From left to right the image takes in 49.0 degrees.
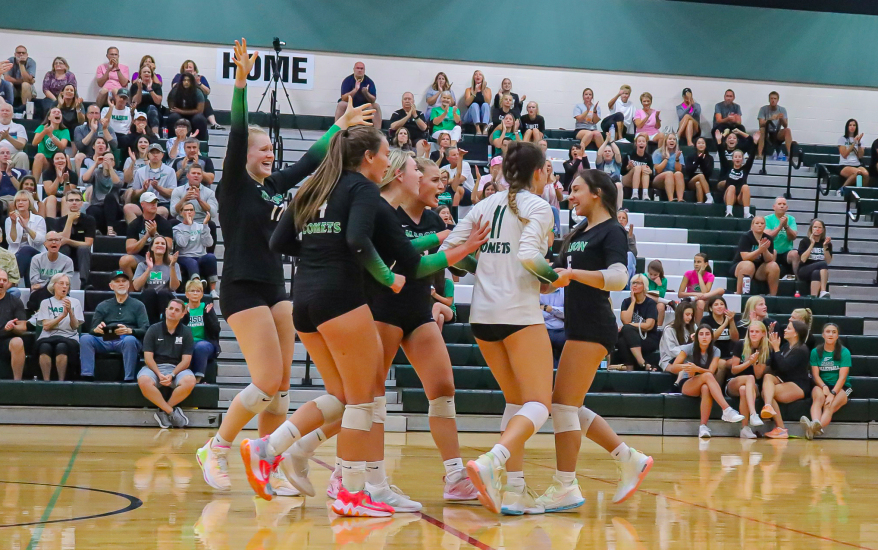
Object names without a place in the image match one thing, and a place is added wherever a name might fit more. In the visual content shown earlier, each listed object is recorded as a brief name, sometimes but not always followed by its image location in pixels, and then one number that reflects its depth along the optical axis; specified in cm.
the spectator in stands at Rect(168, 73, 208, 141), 1487
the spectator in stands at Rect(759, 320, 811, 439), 1084
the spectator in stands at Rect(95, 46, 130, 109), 1572
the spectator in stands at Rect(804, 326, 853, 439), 1087
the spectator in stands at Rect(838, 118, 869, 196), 1653
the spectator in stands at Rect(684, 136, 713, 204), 1572
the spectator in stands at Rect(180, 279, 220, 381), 1024
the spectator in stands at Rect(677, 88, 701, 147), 1747
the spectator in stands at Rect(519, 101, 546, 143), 1608
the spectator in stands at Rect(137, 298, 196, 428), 957
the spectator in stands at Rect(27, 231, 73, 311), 1062
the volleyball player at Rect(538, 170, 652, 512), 486
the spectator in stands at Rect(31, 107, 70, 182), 1309
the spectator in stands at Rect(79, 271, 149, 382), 982
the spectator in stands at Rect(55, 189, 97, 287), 1128
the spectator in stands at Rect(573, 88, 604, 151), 1720
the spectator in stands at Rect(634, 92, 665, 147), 1723
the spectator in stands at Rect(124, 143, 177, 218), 1238
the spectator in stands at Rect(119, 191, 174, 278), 1119
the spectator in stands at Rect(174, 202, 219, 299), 1130
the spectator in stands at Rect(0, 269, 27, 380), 980
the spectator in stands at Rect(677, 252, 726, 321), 1259
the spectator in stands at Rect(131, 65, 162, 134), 1445
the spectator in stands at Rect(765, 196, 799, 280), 1368
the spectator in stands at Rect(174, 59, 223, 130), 1523
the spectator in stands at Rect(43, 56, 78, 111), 1502
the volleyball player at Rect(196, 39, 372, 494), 492
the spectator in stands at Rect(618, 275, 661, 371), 1127
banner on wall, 1652
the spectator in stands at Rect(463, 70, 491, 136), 1652
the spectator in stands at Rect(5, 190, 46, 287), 1120
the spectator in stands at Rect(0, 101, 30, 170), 1292
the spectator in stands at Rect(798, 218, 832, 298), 1341
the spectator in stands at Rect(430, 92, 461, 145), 1573
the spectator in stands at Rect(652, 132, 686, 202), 1558
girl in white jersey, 456
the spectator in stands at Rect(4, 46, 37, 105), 1501
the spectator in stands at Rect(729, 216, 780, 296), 1325
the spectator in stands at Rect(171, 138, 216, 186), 1293
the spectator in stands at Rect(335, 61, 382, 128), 1603
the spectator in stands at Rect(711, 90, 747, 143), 1750
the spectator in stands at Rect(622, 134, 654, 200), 1543
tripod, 1262
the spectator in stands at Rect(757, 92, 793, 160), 1758
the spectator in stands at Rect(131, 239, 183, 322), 1071
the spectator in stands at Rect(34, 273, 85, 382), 978
